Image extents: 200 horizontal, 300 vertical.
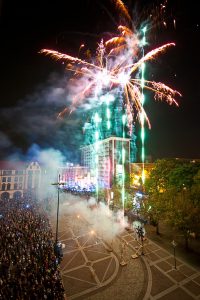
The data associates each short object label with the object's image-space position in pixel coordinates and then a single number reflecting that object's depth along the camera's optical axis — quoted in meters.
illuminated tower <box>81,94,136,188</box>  64.25
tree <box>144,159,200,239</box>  20.42
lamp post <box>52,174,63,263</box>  17.59
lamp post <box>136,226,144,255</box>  21.03
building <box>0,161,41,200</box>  54.72
